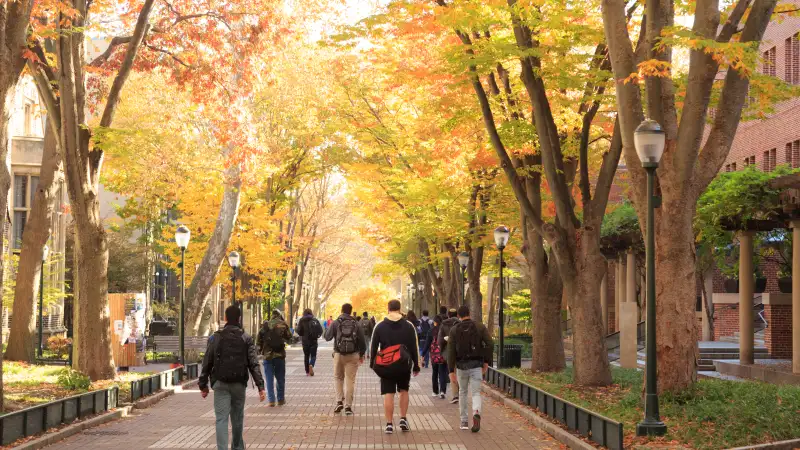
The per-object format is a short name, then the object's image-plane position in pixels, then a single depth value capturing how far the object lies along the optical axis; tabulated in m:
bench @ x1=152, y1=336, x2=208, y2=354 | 37.12
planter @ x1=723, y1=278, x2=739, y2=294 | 43.41
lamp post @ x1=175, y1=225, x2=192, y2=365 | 27.14
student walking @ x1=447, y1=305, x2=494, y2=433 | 15.84
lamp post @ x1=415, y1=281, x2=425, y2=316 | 63.94
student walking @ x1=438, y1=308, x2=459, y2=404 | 20.25
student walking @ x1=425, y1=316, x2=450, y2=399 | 22.05
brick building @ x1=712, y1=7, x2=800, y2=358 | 31.39
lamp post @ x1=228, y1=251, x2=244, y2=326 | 38.59
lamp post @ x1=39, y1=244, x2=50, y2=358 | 31.41
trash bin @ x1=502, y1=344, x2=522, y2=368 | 29.57
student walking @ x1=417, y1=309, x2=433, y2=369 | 29.69
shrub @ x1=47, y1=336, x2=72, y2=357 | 33.78
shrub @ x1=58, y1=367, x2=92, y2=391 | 19.00
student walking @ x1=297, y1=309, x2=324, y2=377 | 25.30
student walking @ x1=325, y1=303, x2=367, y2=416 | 18.23
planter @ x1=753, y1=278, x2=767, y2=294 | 39.38
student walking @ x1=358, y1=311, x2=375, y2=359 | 39.03
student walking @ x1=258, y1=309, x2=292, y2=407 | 19.62
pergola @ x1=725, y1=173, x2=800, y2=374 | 24.47
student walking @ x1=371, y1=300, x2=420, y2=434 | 15.16
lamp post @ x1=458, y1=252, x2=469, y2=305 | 37.89
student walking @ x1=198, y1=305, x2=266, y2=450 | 11.80
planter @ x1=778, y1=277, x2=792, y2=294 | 31.39
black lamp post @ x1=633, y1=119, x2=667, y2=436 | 13.86
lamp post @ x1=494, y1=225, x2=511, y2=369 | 28.02
